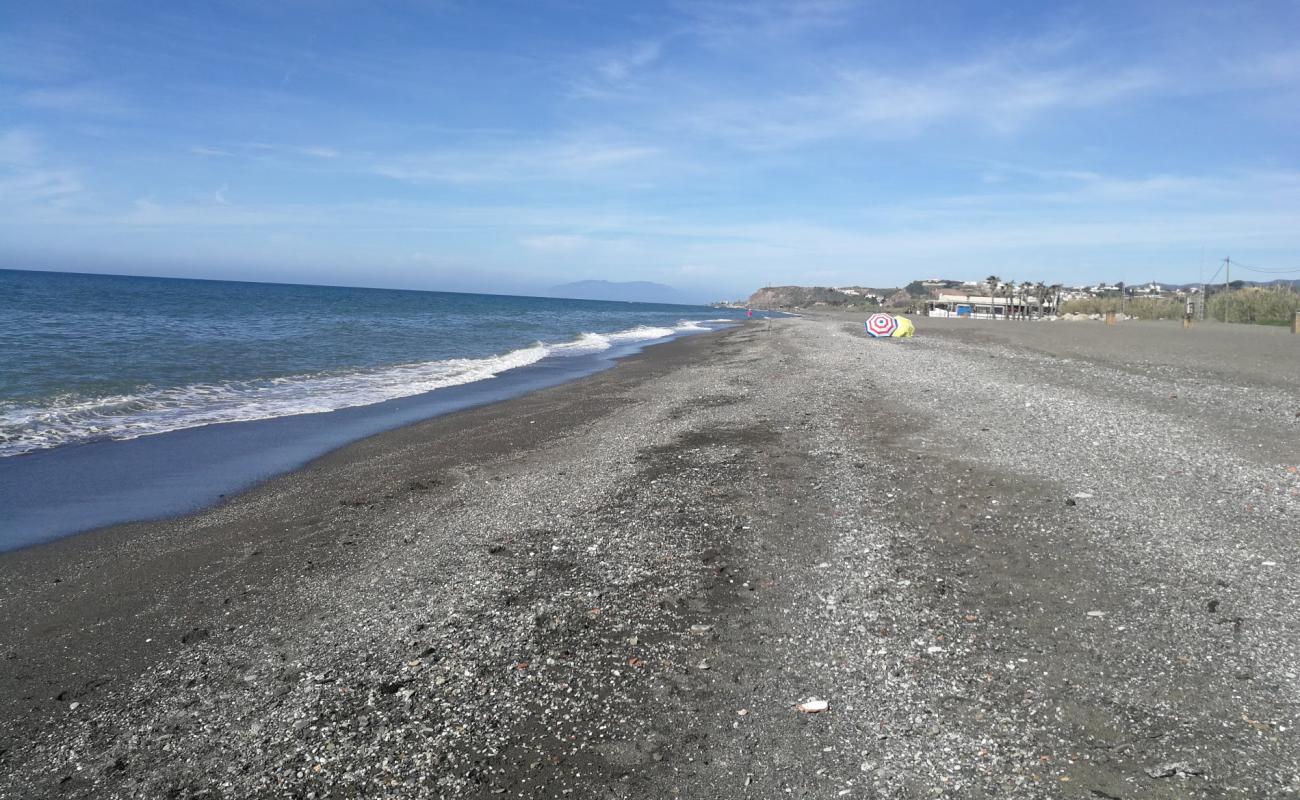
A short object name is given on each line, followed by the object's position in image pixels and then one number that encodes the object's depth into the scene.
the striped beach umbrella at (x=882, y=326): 36.06
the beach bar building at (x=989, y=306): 79.00
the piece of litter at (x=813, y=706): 3.79
